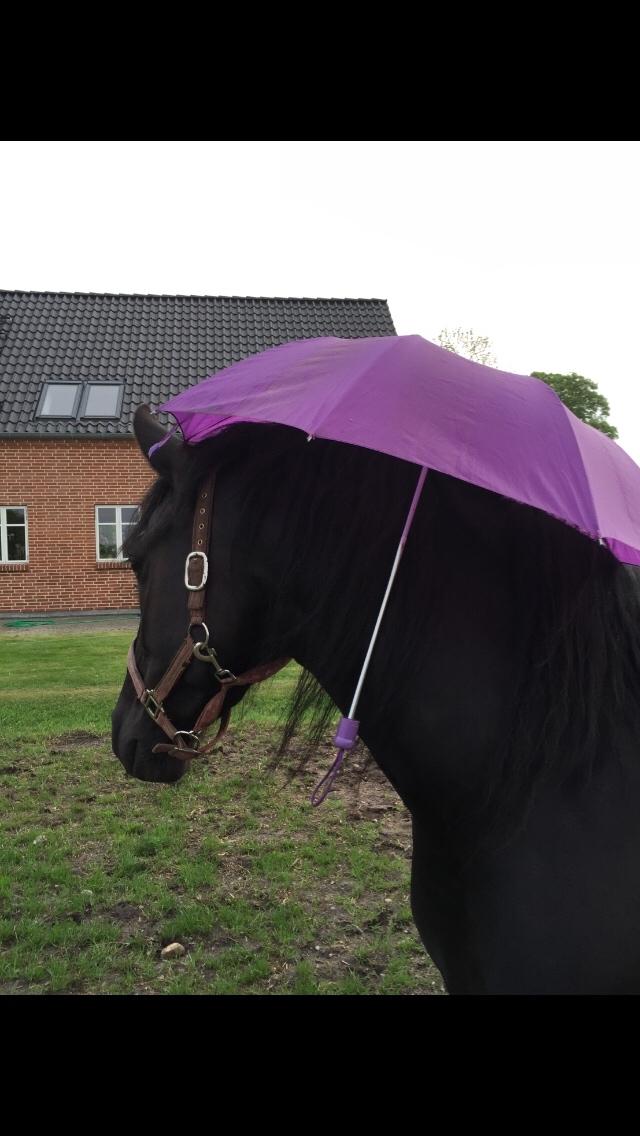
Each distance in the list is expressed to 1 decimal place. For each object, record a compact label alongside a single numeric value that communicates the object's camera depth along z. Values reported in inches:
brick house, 546.3
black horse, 54.2
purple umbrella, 50.1
